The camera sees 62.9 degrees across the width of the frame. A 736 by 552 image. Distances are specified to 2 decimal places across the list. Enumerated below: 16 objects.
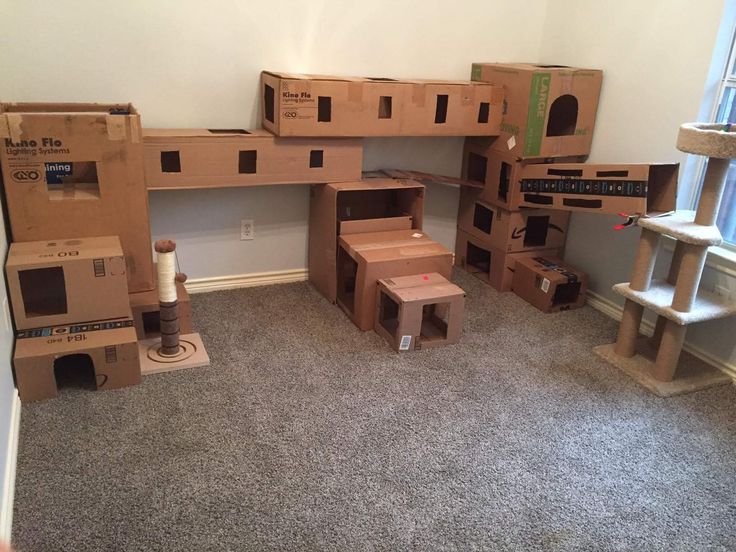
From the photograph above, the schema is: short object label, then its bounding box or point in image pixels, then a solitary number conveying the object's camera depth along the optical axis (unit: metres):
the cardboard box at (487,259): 3.32
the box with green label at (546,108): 2.97
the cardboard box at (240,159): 2.62
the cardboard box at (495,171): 3.13
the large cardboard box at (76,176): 2.22
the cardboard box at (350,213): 2.95
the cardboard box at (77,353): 2.11
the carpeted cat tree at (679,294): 2.24
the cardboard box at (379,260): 2.75
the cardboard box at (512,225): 3.26
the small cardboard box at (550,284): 3.10
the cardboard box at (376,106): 2.70
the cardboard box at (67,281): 2.16
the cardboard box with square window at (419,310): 2.60
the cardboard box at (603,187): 2.55
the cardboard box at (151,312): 2.51
